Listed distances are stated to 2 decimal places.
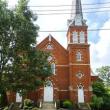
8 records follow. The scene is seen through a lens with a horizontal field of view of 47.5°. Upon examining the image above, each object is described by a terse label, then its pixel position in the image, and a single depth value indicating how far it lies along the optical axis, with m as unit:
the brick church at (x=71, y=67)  17.60
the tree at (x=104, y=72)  28.33
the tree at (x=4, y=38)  11.01
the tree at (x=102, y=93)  17.67
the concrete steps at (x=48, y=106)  16.47
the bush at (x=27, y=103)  16.55
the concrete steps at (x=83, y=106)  16.61
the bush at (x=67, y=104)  16.48
